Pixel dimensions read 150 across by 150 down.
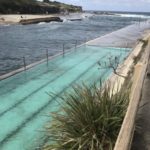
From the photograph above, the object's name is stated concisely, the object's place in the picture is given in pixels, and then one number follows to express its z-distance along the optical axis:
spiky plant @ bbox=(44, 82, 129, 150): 2.92
